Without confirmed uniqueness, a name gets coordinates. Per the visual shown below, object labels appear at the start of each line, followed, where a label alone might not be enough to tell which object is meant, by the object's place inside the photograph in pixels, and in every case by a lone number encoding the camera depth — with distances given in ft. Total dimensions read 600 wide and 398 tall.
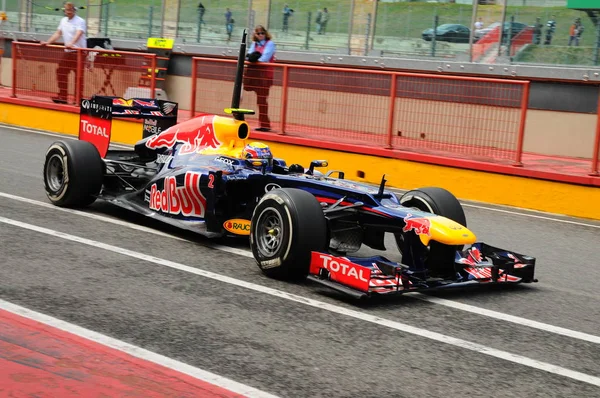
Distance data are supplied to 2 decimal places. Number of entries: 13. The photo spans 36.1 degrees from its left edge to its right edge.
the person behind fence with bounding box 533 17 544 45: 53.67
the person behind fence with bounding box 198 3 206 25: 72.69
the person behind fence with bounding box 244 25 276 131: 46.88
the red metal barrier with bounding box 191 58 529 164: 39.00
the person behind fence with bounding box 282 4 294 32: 66.85
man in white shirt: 56.18
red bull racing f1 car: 21.49
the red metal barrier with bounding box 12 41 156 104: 53.88
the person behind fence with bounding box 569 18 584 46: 52.11
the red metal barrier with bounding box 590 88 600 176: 36.47
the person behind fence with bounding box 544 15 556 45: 53.16
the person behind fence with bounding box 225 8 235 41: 70.33
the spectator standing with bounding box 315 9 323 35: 64.81
